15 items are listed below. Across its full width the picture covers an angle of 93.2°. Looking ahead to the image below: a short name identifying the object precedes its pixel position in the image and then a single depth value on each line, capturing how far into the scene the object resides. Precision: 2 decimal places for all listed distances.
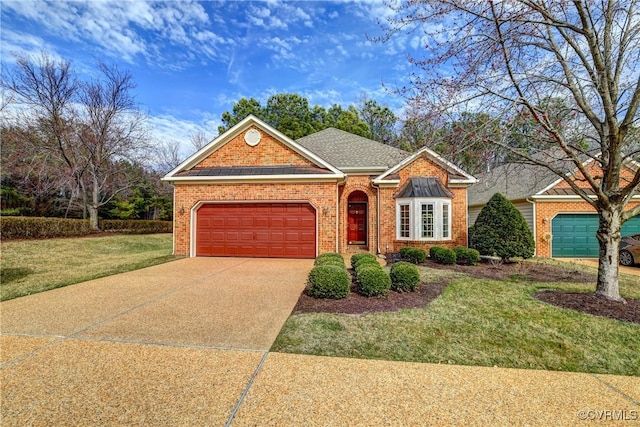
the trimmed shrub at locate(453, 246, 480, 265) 10.80
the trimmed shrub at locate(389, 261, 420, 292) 6.60
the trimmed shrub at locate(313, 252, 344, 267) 7.75
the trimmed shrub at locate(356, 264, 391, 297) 6.18
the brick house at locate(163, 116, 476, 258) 11.85
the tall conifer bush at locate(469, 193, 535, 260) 10.42
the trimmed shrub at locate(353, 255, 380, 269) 7.49
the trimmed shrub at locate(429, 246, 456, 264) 10.84
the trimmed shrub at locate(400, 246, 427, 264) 11.20
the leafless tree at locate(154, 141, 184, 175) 34.00
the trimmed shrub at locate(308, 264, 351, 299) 6.05
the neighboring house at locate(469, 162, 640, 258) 13.41
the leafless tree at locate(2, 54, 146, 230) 18.08
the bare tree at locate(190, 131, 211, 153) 35.22
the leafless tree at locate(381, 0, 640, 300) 5.54
